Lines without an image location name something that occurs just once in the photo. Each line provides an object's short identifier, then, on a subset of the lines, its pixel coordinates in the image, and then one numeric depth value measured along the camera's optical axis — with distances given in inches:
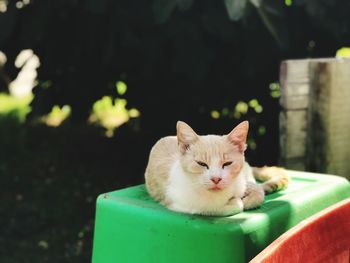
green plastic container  69.0
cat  68.5
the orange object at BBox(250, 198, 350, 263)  55.0
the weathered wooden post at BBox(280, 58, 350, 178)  112.6
